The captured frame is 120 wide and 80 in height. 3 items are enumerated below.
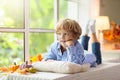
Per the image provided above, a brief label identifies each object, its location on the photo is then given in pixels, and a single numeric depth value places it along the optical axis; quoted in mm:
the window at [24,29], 2686
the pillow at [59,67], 1682
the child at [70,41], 1941
